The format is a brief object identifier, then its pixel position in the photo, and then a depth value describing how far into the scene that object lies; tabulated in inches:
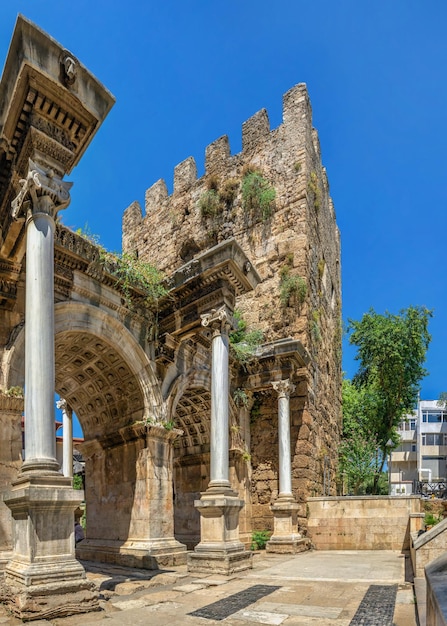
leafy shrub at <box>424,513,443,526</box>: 566.4
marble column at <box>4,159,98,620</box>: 224.7
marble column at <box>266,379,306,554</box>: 523.2
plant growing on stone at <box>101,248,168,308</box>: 422.6
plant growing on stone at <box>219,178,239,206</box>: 741.3
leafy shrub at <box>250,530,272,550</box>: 560.3
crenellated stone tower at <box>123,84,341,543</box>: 596.4
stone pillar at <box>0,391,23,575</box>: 293.9
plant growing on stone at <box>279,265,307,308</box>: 627.8
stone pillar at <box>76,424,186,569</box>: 412.8
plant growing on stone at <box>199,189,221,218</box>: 755.4
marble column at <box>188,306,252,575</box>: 363.9
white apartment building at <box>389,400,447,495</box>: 1963.6
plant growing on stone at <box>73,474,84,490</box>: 1067.8
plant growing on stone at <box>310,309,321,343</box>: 653.9
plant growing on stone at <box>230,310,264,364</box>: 578.9
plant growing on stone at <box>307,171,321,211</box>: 687.5
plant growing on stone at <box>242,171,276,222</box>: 692.1
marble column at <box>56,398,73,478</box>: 583.2
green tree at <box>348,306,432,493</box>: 887.7
